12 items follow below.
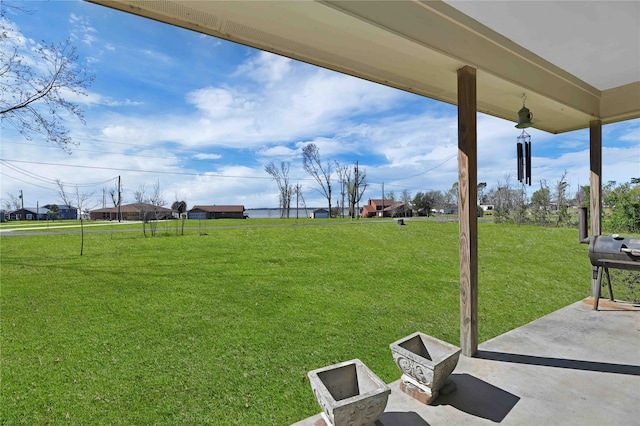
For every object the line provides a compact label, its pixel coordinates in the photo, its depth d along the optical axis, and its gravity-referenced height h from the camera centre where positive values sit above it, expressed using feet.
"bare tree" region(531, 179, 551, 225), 42.57 +1.06
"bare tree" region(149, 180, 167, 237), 48.53 +2.99
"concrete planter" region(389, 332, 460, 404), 5.40 -3.19
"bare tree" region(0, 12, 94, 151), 14.87 +7.73
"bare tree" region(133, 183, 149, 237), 50.03 +3.84
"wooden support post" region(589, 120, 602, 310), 11.36 +1.65
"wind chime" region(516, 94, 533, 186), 10.06 +2.12
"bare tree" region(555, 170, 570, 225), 50.77 +4.43
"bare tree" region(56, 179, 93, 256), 30.66 +2.14
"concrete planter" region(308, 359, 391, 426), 4.17 -3.05
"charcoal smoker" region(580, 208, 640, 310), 9.17 -1.45
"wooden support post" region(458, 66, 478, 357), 7.04 +0.19
